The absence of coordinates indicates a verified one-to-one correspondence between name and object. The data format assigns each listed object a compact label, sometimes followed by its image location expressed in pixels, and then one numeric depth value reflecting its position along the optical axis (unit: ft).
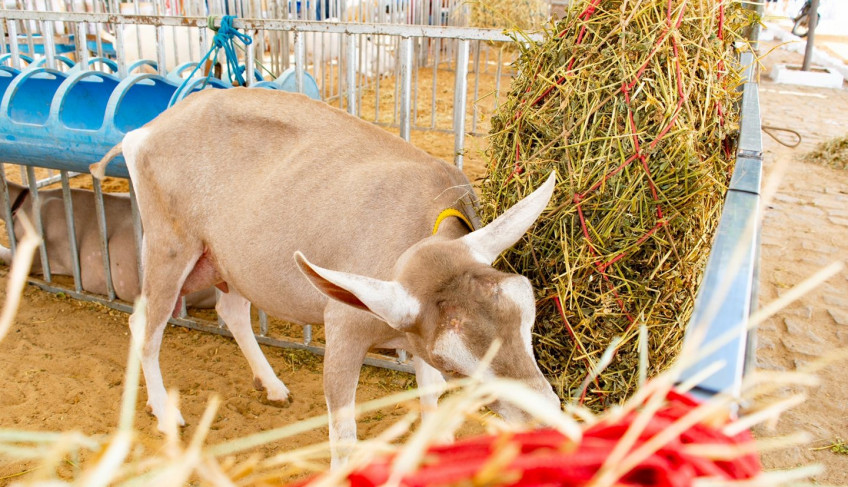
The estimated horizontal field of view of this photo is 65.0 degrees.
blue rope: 13.48
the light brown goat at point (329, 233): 6.66
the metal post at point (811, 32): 39.24
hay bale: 6.66
